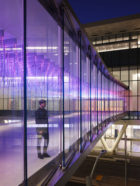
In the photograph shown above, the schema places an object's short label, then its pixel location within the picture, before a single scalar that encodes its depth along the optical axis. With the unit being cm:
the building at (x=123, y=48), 2577
